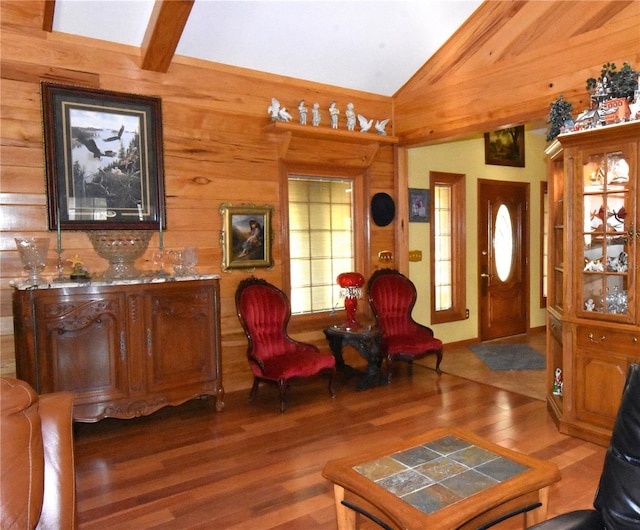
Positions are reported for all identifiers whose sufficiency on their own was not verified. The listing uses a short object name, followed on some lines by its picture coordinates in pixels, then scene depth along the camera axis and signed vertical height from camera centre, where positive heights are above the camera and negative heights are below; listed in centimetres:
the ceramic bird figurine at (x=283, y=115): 475 +121
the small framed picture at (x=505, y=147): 665 +123
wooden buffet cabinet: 340 -67
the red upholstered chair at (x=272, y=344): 421 -88
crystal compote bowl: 383 -1
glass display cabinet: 321 -23
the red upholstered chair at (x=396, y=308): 515 -68
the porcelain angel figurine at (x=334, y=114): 507 +129
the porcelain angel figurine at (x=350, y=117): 524 +130
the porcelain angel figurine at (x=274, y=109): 473 +126
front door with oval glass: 669 -24
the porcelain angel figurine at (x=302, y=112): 489 +127
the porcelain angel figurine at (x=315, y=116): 494 +124
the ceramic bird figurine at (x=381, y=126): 543 +124
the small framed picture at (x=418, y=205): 593 +43
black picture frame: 381 +70
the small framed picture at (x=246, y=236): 461 +9
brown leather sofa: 140 -62
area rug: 546 -134
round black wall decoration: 558 +37
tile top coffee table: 177 -91
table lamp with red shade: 484 -46
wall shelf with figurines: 477 +107
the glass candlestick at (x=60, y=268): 371 -13
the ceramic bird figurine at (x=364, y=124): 532 +124
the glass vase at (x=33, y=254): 353 -2
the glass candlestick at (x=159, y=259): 426 -9
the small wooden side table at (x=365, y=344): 468 -93
